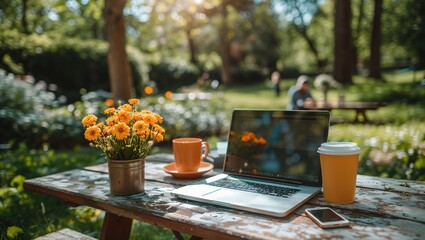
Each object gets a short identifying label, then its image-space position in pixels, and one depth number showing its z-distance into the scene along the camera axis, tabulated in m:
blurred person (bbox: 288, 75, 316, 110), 8.22
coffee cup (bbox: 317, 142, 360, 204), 1.42
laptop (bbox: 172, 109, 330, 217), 1.45
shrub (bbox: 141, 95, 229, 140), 7.30
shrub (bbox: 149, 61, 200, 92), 19.59
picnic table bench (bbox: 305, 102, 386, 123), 8.82
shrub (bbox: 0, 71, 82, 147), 6.07
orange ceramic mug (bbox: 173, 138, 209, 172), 1.85
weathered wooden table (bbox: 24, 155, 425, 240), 1.15
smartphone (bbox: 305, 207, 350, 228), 1.18
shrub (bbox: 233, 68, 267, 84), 29.02
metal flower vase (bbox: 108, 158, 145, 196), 1.61
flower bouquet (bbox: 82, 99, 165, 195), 1.59
